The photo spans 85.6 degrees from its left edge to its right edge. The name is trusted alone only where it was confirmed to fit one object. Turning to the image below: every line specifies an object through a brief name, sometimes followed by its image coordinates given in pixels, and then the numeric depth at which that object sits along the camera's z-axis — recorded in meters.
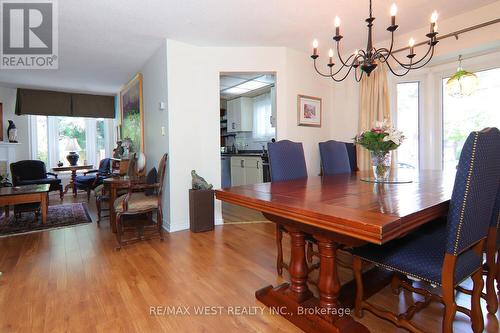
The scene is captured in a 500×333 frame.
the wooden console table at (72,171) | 5.71
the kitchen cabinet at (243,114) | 6.17
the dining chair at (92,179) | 5.44
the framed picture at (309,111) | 3.80
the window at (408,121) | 3.61
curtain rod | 2.53
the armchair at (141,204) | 2.78
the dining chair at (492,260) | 1.53
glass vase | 1.93
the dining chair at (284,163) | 2.07
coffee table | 3.30
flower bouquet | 1.85
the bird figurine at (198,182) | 3.29
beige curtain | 3.52
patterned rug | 3.41
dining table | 1.00
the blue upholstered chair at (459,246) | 1.07
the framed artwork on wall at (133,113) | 4.23
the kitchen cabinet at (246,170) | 4.87
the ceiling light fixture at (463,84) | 2.74
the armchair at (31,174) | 4.73
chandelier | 1.54
